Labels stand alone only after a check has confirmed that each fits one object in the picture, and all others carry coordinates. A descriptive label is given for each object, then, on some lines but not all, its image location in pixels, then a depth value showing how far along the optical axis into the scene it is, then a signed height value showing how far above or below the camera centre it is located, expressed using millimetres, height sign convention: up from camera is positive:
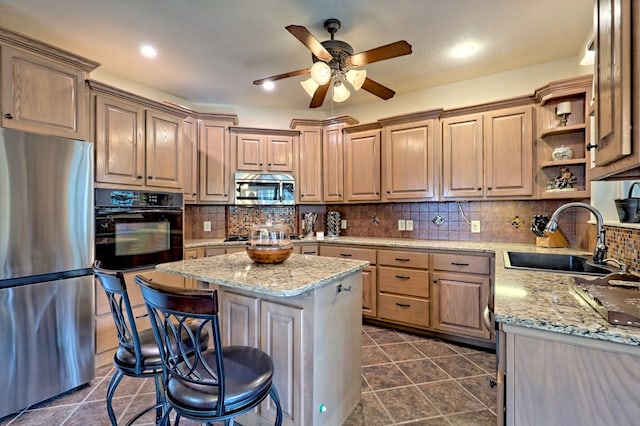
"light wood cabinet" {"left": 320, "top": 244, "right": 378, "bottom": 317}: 3264 -710
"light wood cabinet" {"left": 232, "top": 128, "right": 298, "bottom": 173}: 3771 +785
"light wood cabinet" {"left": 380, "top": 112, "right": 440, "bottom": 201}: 3260 +606
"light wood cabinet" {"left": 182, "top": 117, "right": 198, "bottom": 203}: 3467 +599
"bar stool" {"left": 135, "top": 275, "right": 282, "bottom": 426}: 968 -636
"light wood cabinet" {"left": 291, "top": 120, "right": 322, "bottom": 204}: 3943 +639
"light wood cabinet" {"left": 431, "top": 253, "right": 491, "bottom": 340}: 2717 -757
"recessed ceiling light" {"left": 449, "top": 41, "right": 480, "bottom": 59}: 2596 +1441
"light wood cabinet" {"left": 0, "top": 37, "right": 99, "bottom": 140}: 1858 +806
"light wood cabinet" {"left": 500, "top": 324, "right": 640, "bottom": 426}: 799 -476
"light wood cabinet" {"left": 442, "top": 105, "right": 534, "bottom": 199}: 2846 +566
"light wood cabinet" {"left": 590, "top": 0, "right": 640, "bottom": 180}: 815 +378
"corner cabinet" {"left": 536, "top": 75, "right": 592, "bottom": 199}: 2559 +651
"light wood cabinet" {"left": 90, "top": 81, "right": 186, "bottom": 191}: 2434 +631
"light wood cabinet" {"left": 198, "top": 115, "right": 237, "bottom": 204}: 3625 +630
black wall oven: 2379 -151
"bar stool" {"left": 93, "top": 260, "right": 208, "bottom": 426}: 1257 -635
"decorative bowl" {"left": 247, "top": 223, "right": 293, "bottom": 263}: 1774 -202
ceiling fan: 1906 +1037
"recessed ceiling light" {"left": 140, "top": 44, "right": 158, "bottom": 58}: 2588 +1401
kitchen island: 1464 -606
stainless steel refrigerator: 1832 -370
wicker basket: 1608 +14
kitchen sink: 1979 -360
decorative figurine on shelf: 2684 +272
